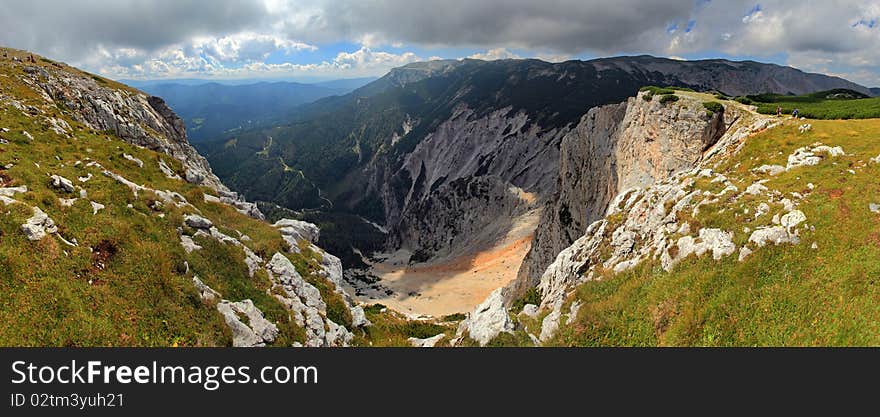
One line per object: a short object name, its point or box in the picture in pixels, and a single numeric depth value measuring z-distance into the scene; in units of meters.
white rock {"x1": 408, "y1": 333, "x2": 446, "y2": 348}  18.73
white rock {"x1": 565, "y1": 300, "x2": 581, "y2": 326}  18.06
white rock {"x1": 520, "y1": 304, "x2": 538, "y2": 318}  22.71
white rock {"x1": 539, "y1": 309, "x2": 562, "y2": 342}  18.06
